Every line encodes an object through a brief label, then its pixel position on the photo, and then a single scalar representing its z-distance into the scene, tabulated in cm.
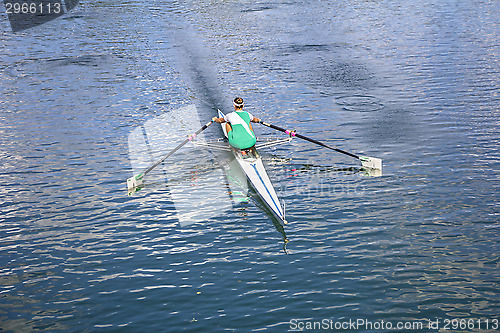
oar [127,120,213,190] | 2027
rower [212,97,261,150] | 2103
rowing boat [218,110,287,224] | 1677
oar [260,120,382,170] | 2039
